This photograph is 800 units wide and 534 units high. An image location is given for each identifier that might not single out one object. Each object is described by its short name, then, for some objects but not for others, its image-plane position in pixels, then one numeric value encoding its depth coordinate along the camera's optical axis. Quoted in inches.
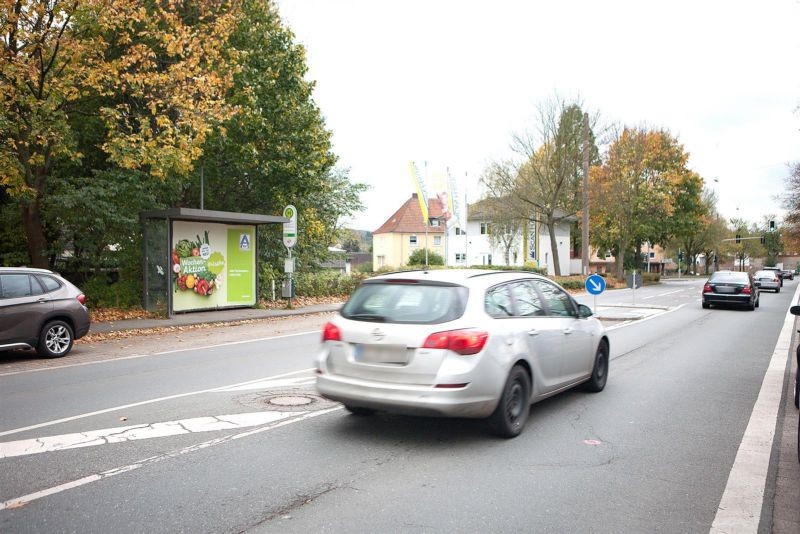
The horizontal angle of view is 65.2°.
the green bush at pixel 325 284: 1009.5
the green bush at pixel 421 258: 2464.6
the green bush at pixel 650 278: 2108.8
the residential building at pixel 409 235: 3068.4
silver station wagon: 209.6
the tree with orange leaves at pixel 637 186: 1948.8
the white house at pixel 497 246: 2509.8
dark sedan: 906.1
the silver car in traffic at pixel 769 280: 1572.3
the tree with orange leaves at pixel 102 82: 556.7
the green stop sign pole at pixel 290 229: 842.8
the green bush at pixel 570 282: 1524.0
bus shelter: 708.0
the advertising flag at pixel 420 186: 1609.3
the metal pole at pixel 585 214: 1226.6
